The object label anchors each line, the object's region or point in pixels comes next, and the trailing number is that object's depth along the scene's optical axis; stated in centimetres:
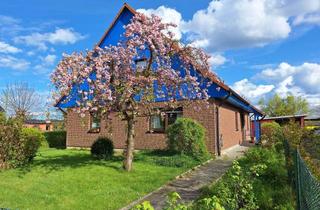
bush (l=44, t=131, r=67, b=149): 2417
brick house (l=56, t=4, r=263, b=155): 1633
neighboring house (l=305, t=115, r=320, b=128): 4318
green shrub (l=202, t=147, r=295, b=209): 535
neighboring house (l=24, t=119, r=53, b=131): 5929
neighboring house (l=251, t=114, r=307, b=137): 3481
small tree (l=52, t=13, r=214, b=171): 1024
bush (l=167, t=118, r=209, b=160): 1386
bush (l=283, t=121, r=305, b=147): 1244
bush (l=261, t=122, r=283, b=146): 1590
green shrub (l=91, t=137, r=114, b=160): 1377
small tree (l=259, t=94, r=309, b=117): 6423
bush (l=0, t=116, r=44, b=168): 1114
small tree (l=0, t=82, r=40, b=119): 4381
